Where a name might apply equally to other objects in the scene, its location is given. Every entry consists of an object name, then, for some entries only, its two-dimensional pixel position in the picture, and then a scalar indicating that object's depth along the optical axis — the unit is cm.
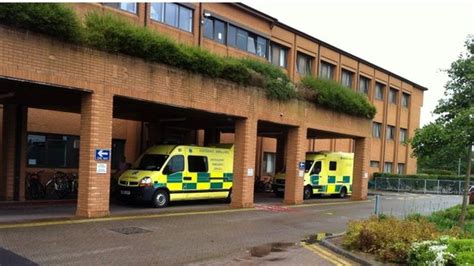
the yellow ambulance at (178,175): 1748
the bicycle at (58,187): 1941
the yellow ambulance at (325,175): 2670
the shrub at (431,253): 797
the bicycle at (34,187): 1858
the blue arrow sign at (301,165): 2219
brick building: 1332
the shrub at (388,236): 969
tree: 1243
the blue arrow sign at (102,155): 1372
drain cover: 1195
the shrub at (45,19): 1158
